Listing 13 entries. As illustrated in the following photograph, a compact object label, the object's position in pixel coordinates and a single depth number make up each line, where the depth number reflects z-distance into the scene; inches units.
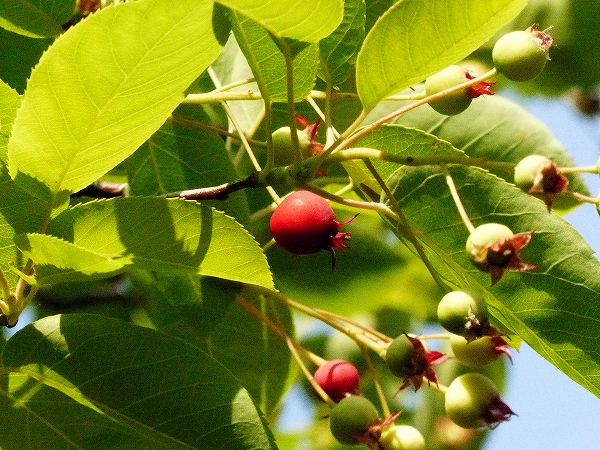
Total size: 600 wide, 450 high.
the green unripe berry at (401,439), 23.7
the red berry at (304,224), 22.9
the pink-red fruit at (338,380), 24.1
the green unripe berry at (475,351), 23.4
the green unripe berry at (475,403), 23.4
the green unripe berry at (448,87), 22.9
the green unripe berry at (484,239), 22.5
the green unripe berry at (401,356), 23.0
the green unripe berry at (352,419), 23.7
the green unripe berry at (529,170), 22.3
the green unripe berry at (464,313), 22.6
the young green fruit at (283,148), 23.8
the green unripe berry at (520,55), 22.8
